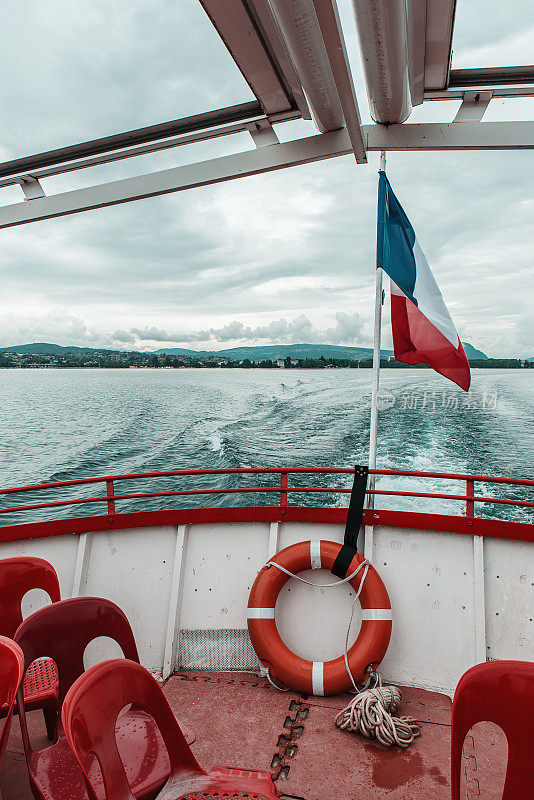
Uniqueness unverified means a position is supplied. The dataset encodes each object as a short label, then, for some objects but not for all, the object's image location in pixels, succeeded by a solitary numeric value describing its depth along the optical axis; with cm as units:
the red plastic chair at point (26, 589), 215
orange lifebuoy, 264
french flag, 315
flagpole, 307
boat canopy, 190
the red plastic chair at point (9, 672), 133
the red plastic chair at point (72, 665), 152
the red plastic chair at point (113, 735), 117
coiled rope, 228
